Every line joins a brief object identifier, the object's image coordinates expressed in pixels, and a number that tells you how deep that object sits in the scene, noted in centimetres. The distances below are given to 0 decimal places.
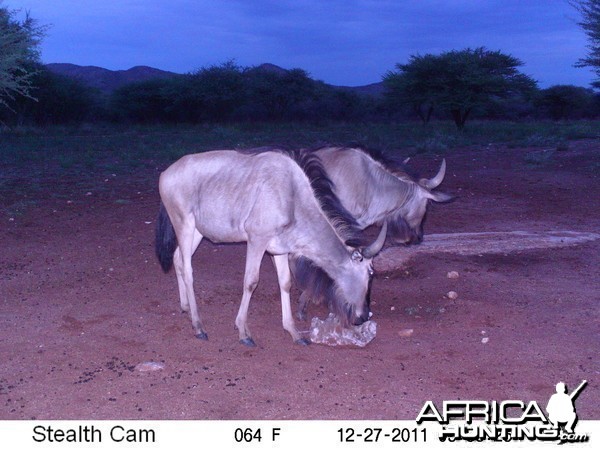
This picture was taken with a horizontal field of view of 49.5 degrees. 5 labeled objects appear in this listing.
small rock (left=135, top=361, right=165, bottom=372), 523
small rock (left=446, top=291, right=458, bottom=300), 713
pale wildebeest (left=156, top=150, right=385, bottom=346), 576
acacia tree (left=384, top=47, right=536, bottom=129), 3166
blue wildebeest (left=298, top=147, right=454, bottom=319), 741
